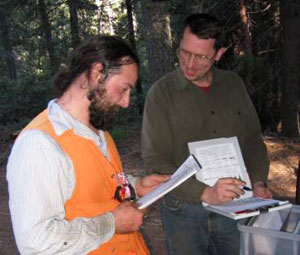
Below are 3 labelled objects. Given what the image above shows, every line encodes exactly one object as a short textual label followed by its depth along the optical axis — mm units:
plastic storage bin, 1980
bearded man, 1521
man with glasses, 2541
